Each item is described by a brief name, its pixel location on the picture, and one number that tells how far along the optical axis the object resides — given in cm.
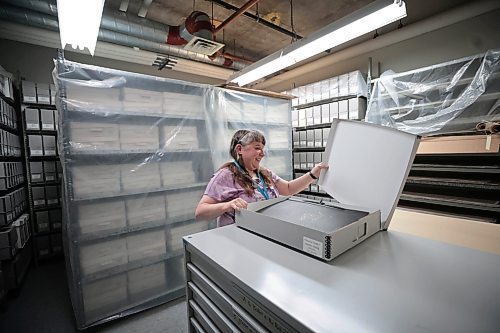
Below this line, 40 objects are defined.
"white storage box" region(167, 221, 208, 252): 201
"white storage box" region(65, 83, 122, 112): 159
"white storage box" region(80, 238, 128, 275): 165
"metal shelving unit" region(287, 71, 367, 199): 280
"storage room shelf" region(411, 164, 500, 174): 180
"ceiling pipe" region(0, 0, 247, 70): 208
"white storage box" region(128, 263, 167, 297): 183
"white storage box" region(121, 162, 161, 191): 181
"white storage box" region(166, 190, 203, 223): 202
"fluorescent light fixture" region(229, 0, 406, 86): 152
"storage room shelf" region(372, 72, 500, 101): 187
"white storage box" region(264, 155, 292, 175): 283
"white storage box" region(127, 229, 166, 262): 183
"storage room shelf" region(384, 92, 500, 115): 185
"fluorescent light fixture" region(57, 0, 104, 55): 133
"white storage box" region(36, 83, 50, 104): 259
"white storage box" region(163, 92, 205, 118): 200
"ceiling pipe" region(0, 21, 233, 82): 238
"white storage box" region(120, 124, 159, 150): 180
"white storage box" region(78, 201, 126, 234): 165
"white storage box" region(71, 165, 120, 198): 161
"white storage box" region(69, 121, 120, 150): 160
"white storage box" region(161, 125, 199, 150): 200
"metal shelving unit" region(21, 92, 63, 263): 257
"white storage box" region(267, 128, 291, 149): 285
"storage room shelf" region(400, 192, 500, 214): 182
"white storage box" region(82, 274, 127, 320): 165
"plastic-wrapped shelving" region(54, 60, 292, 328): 161
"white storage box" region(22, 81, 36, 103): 252
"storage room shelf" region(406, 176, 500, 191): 183
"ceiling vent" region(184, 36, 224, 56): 229
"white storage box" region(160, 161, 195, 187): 200
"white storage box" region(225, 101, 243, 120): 240
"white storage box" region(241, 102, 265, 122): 257
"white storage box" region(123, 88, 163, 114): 182
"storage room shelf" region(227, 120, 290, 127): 246
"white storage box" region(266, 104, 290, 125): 282
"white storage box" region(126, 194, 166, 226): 184
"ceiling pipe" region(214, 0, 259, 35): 201
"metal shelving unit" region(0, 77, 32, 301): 195
